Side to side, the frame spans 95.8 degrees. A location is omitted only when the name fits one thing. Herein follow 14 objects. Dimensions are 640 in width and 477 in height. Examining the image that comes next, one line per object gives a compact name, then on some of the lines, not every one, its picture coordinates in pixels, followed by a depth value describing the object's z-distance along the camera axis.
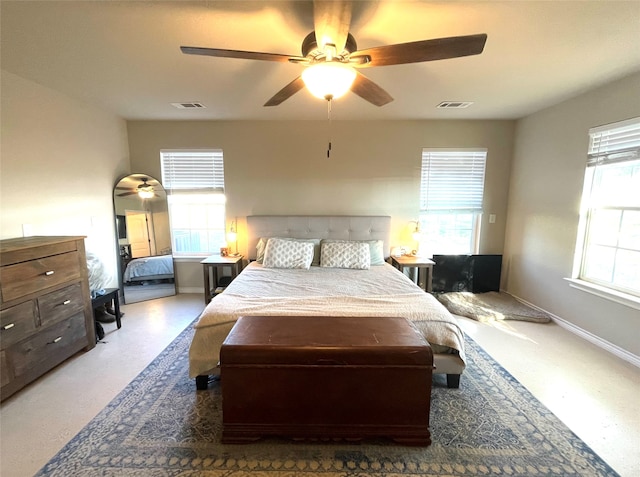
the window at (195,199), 4.09
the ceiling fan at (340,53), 1.41
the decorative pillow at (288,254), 3.49
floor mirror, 3.85
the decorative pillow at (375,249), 3.74
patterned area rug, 1.51
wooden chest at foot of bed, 1.58
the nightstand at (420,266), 3.69
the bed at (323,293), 2.04
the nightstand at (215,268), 3.66
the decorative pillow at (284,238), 3.75
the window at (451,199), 4.06
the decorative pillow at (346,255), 3.48
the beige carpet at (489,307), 3.35
